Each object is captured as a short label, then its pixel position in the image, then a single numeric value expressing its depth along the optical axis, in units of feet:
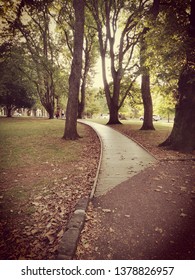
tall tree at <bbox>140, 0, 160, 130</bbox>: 56.16
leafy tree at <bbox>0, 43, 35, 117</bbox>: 78.44
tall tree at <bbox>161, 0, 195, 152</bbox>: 28.76
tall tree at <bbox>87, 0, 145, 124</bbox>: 64.18
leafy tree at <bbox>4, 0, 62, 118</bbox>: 64.46
